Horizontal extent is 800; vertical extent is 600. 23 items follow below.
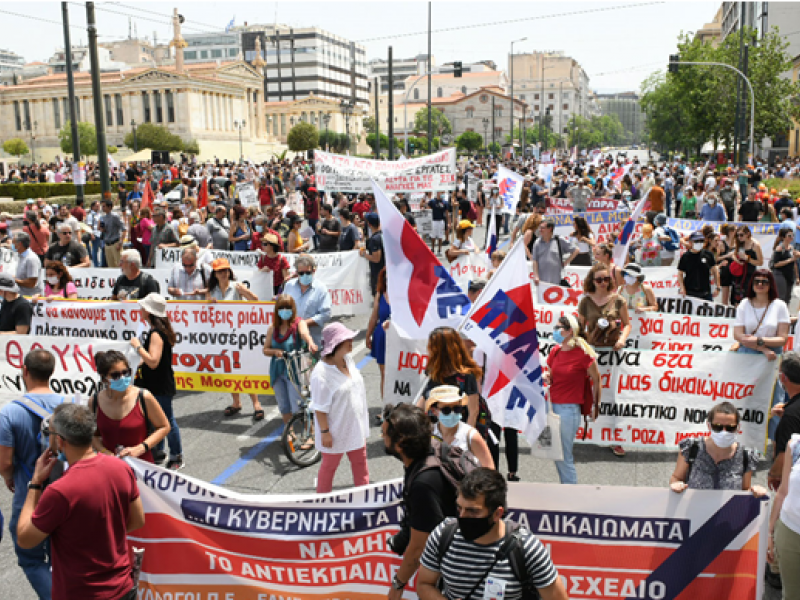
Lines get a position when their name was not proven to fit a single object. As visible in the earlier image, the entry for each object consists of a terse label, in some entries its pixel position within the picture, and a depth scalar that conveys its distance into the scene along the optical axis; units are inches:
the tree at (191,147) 3820.1
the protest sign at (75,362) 274.8
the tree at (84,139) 3137.3
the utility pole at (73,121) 854.4
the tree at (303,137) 3772.1
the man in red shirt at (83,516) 139.9
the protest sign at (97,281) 435.5
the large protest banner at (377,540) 161.0
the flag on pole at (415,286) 242.8
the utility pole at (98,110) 729.0
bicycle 274.8
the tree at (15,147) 3599.9
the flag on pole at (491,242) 480.1
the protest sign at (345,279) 487.2
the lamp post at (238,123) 4566.4
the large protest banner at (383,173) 717.9
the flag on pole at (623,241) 443.2
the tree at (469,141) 4549.7
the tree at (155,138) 3395.7
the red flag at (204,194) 835.3
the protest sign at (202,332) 333.1
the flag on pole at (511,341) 211.8
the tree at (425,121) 5300.2
